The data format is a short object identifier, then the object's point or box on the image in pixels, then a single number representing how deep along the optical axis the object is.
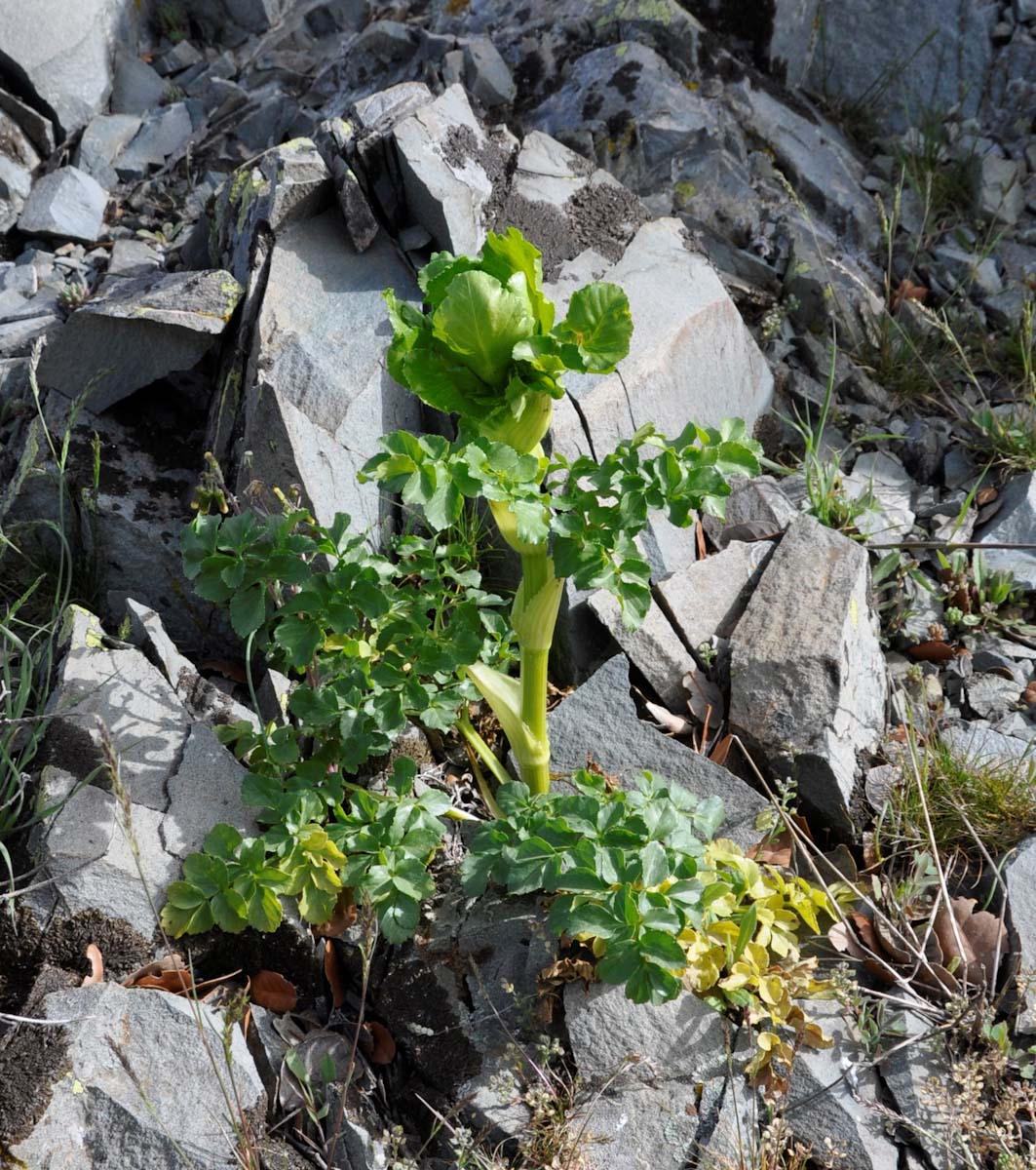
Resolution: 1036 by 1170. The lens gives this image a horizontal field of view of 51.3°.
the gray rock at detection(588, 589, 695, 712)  3.37
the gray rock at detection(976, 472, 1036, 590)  3.95
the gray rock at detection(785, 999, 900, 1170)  2.56
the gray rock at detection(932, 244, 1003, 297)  4.97
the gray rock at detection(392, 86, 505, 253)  3.86
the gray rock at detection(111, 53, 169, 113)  5.79
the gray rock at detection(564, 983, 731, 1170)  2.55
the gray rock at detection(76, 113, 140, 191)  5.40
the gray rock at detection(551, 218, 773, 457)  3.75
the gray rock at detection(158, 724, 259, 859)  2.91
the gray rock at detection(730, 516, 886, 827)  3.18
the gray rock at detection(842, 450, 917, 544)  4.08
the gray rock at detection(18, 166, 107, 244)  5.00
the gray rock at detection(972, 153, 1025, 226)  5.23
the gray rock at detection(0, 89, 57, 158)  5.36
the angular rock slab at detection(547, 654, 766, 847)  3.13
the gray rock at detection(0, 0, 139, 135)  5.46
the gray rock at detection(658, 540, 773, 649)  3.49
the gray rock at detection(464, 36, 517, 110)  4.92
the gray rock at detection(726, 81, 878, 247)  5.11
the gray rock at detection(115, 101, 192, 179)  5.43
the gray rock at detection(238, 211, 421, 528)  3.56
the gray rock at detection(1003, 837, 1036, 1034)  2.72
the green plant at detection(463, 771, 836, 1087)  2.42
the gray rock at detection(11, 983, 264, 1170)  2.38
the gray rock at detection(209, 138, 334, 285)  3.89
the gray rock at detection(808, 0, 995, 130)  5.71
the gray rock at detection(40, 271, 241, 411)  3.81
